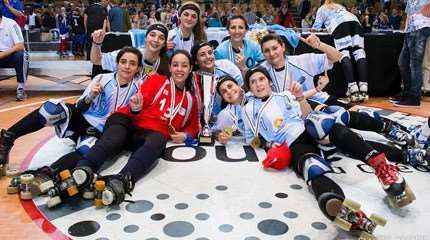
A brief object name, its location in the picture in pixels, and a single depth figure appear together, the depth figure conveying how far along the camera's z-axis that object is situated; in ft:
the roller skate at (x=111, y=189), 7.45
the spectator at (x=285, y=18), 25.52
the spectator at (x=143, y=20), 37.43
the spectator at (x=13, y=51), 17.10
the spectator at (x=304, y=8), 36.71
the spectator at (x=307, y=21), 32.64
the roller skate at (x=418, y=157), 9.47
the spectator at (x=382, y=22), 38.81
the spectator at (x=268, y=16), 38.69
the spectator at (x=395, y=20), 39.42
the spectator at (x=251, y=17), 35.48
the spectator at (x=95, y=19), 23.38
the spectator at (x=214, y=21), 34.94
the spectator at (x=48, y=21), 38.19
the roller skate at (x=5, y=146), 8.98
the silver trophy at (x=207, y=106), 11.05
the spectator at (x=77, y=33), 31.71
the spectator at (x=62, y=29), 32.14
